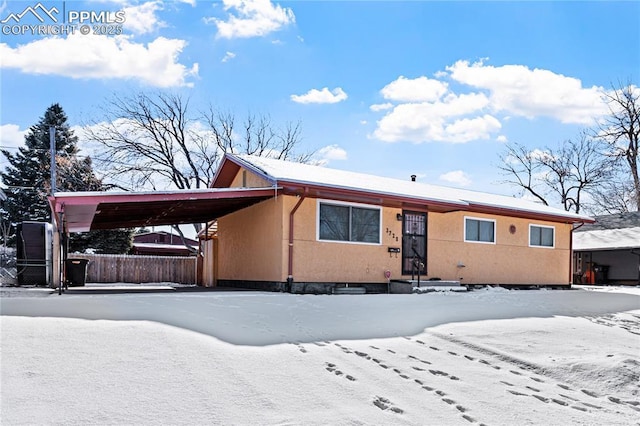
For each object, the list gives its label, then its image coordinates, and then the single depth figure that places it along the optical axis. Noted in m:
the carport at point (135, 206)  10.02
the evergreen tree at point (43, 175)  28.12
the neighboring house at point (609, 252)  22.44
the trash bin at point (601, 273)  23.94
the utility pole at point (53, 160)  20.79
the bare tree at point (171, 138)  25.61
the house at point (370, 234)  11.84
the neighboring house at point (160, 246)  32.50
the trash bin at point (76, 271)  15.24
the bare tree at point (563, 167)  36.03
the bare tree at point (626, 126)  34.79
